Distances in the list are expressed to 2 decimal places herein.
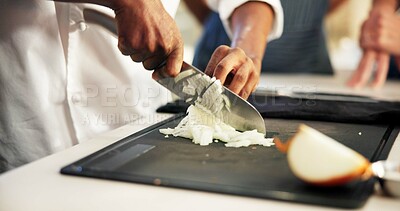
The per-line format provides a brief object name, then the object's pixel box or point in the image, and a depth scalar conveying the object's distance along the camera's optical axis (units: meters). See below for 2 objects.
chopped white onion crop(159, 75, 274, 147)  0.81
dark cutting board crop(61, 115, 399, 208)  0.58
